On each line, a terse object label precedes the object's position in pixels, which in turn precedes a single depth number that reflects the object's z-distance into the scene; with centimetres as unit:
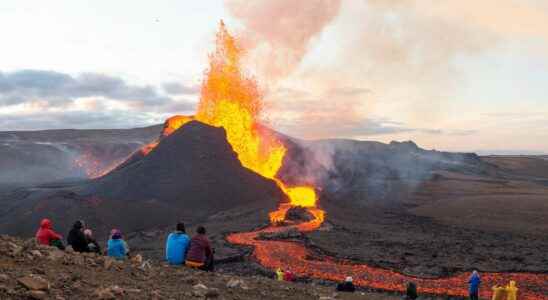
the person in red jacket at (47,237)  1281
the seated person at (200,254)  1262
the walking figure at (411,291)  1711
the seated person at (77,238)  1296
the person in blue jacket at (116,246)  1360
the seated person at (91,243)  1365
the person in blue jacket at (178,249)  1294
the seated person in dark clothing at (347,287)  1770
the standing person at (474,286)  1978
